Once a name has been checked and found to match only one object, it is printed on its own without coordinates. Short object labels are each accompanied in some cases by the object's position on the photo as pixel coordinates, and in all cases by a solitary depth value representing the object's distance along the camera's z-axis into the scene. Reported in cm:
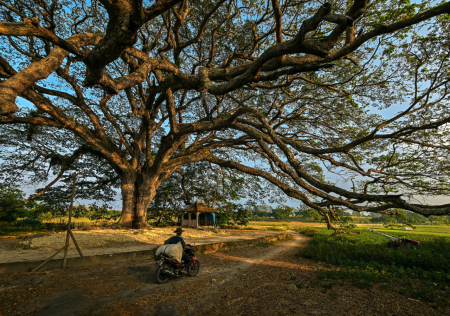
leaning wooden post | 511
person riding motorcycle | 506
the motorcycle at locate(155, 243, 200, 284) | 448
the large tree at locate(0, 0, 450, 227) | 415
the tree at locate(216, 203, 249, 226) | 2116
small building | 1753
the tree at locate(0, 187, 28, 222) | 1620
